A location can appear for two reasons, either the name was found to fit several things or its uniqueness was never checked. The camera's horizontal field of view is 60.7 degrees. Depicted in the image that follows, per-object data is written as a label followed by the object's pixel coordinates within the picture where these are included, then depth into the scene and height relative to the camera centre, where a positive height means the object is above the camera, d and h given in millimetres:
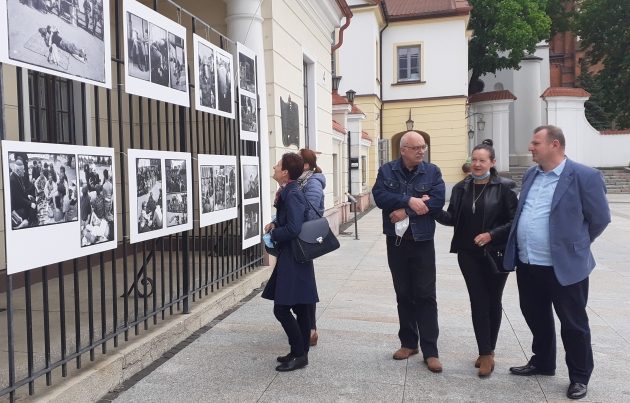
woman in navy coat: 4086 -691
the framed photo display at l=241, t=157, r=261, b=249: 6383 -233
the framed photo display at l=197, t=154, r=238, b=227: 5305 -64
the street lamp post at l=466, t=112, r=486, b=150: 29422 +2804
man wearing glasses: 4121 -371
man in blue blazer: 3646 -416
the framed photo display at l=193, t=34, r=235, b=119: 5168 +1054
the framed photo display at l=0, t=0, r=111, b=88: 2846 +868
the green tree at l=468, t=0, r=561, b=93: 28781 +8055
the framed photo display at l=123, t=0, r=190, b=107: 4039 +1036
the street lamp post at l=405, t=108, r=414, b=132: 24723 +2561
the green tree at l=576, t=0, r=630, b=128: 33469 +8317
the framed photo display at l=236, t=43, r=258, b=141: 6309 +1079
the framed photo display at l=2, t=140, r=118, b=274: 2863 -102
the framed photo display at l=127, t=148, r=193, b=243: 4129 -83
